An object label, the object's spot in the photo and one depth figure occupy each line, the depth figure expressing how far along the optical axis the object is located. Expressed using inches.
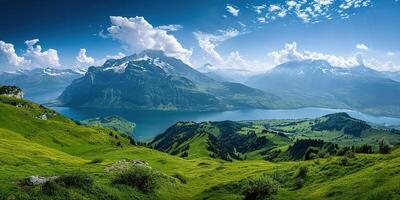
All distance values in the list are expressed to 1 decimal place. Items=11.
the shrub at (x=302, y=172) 2415.1
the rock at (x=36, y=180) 1888.2
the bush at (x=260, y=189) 2063.2
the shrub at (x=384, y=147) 2720.0
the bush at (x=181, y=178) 2999.5
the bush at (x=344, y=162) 2331.2
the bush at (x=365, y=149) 3201.8
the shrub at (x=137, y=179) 2250.2
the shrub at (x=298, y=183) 2215.8
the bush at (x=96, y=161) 3328.7
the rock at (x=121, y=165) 2759.6
